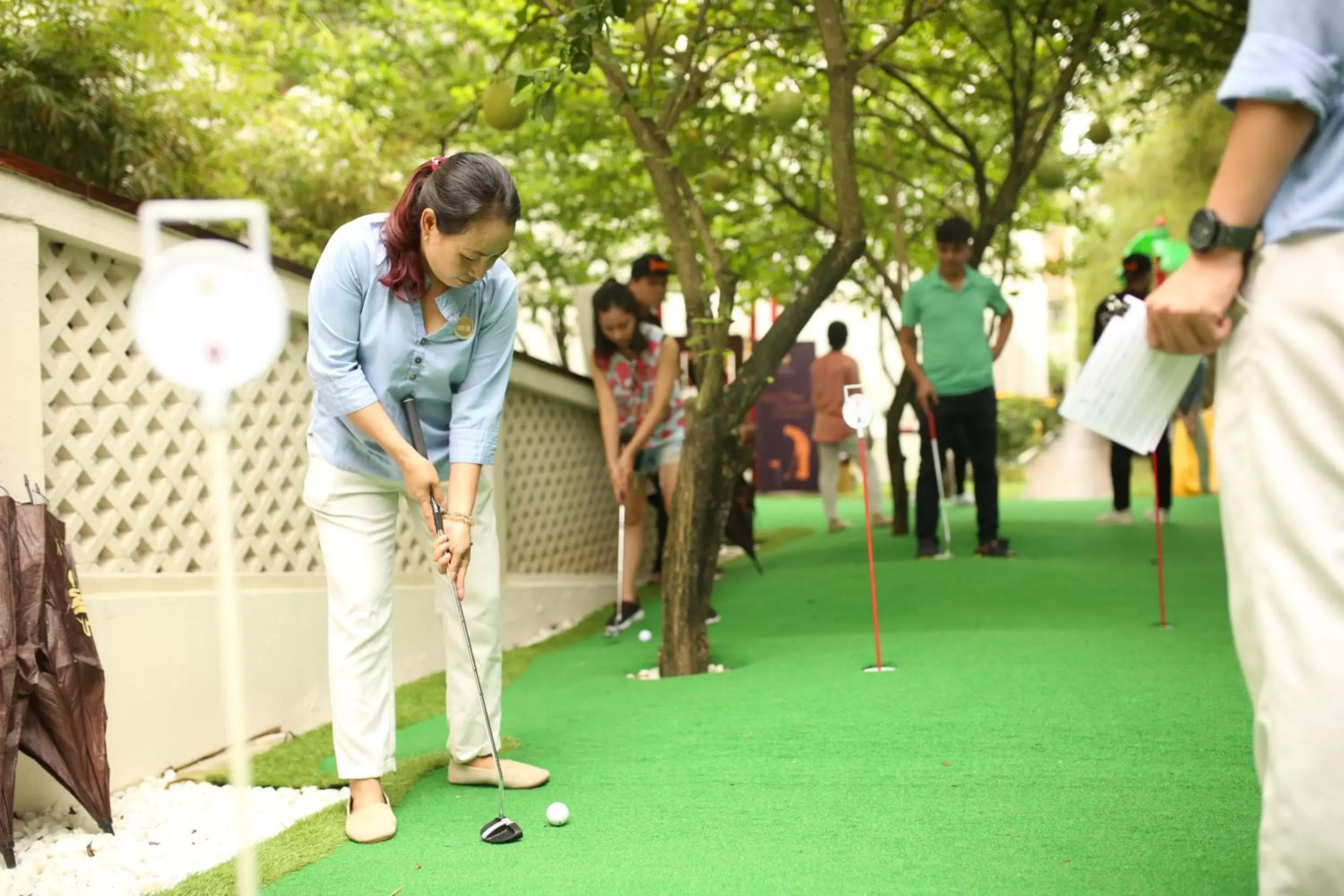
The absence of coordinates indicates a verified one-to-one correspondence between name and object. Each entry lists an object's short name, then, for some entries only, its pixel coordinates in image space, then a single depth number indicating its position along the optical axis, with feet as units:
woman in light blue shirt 9.31
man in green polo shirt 22.38
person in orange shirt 31.32
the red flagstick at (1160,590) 15.46
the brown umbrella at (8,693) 9.43
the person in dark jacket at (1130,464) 24.85
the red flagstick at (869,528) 13.76
